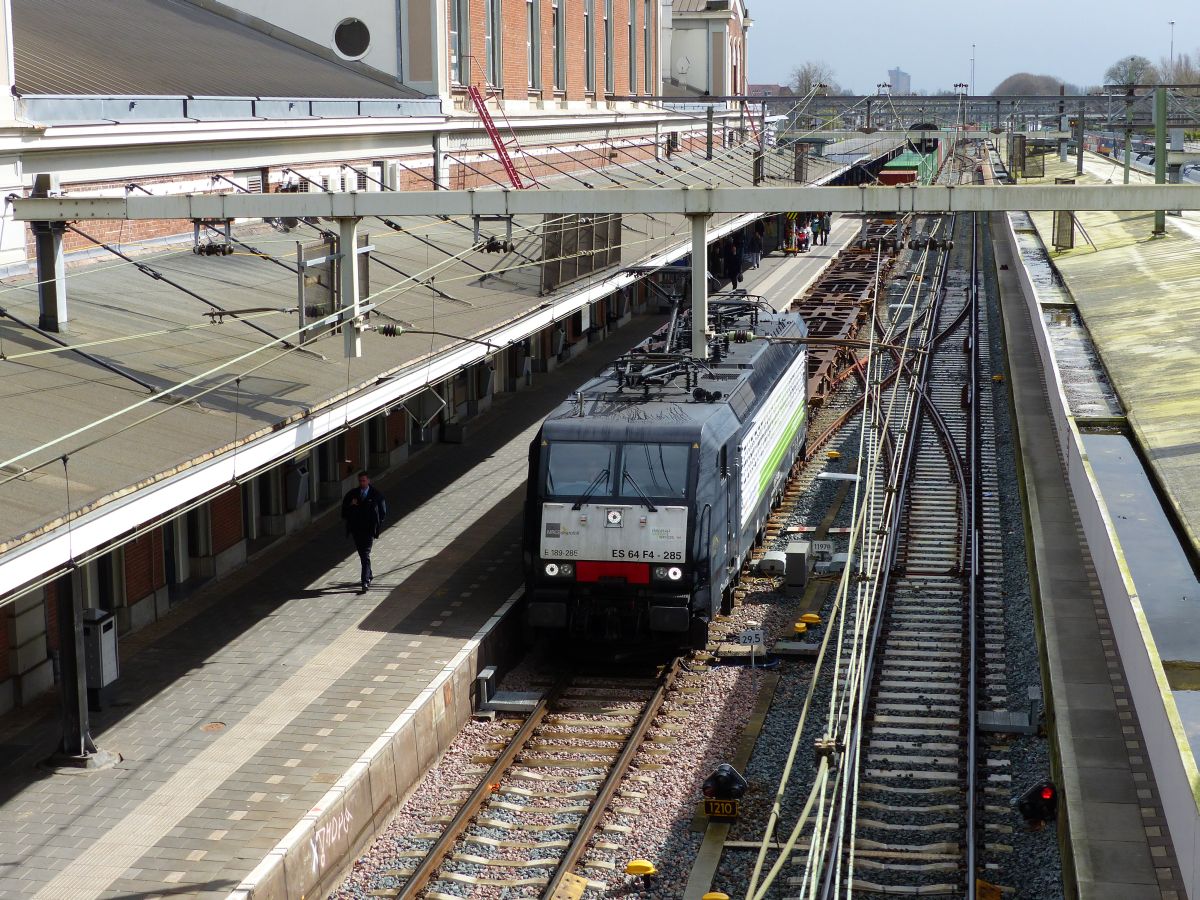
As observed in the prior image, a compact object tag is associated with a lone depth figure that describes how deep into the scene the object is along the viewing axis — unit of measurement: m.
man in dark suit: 16.62
